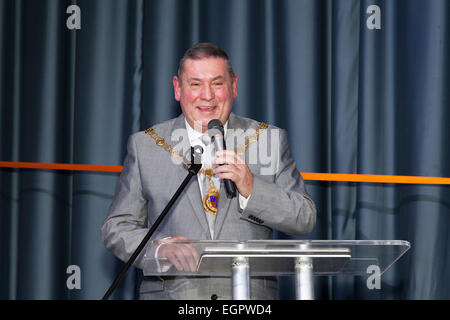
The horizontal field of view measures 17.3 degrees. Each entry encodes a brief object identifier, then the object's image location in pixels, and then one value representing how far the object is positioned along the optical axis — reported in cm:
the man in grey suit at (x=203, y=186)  364
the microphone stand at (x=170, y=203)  328
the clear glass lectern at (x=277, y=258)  319
